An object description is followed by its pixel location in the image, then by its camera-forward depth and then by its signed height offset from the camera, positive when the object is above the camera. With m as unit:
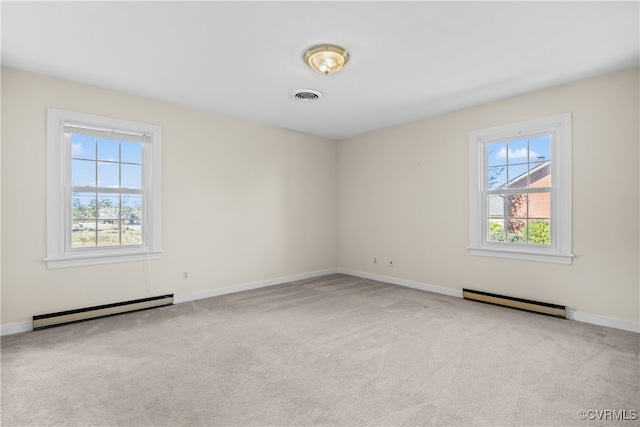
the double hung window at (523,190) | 3.76 +0.30
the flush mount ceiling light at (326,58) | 2.86 +1.38
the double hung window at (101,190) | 3.54 +0.28
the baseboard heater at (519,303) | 3.72 -1.05
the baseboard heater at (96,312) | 3.41 -1.07
